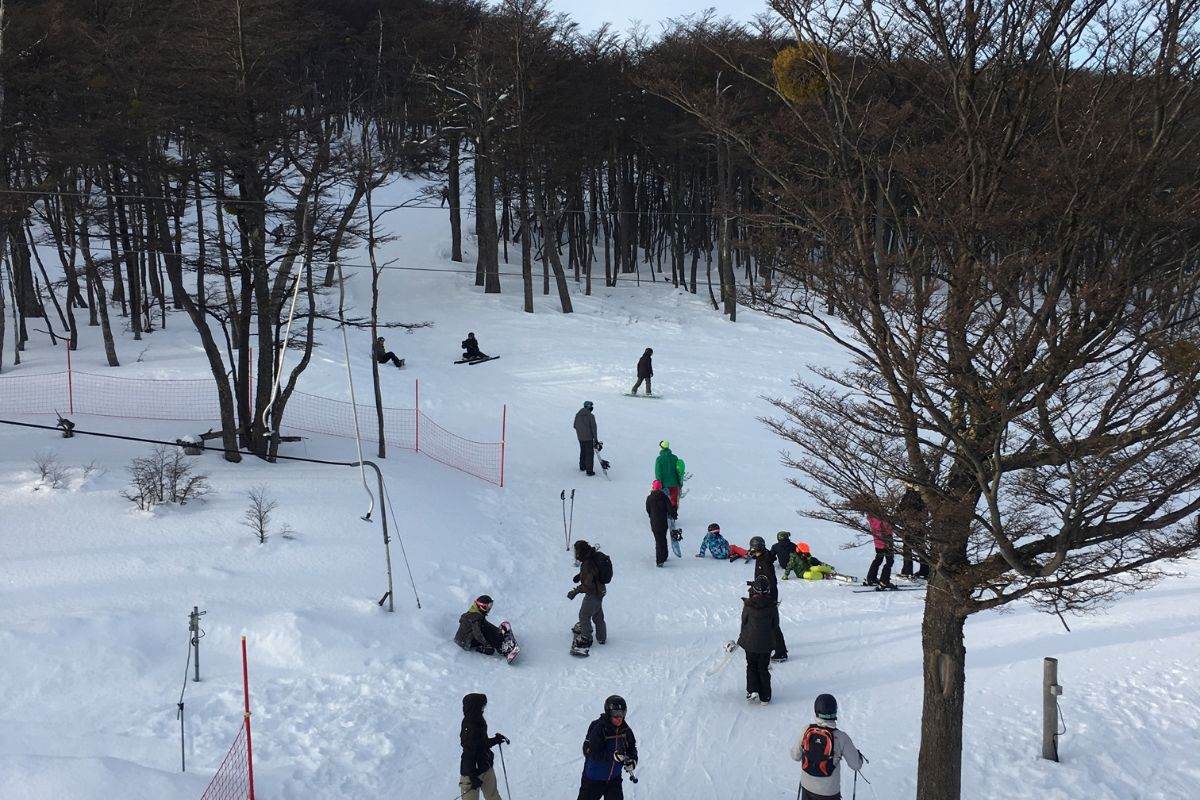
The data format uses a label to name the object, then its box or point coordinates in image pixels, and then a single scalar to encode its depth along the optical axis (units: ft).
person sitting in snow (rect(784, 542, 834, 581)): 47.91
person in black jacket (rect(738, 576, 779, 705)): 32.45
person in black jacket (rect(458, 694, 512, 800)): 24.95
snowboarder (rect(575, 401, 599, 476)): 61.87
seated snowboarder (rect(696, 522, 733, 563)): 50.39
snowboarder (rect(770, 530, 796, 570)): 48.24
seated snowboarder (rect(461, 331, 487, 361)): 92.84
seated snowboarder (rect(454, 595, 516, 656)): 35.76
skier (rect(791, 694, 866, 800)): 24.72
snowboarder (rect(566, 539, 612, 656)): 36.70
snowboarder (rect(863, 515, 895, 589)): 45.06
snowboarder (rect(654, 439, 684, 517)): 53.83
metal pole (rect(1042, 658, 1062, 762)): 29.45
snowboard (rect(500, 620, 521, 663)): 35.47
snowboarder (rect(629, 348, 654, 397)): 81.92
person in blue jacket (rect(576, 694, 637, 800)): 24.91
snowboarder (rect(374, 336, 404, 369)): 86.20
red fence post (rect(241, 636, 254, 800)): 24.13
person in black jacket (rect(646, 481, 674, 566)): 47.42
